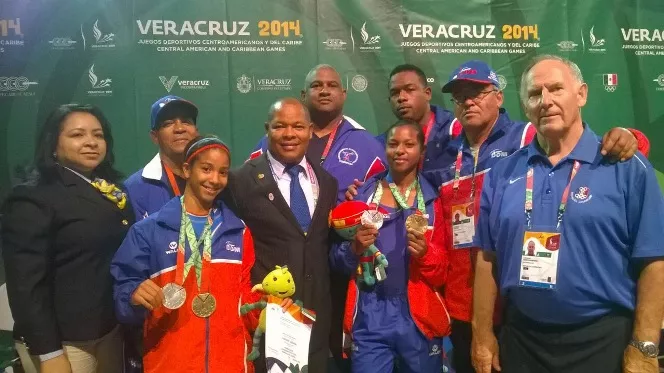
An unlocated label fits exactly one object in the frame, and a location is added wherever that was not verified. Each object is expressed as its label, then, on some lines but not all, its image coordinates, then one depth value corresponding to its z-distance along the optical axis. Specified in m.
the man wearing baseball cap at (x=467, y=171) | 2.88
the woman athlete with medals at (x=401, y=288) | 2.79
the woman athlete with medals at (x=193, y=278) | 2.38
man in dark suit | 2.78
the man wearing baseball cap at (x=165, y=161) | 3.07
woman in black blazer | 2.50
